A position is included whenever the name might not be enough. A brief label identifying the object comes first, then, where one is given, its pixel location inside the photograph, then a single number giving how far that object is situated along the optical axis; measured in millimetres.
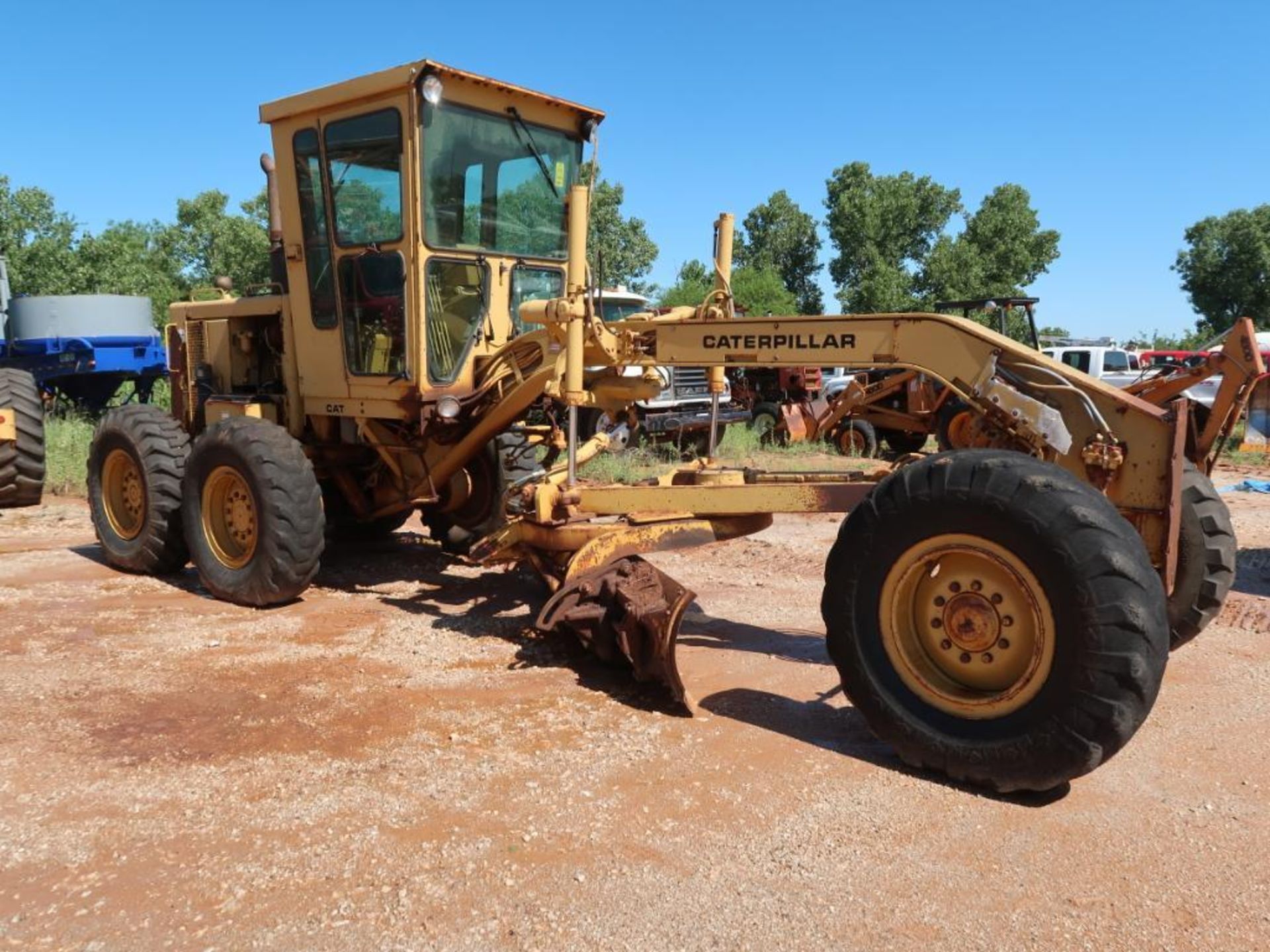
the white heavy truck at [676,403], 13125
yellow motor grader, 3422
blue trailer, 13039
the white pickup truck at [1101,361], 17453
